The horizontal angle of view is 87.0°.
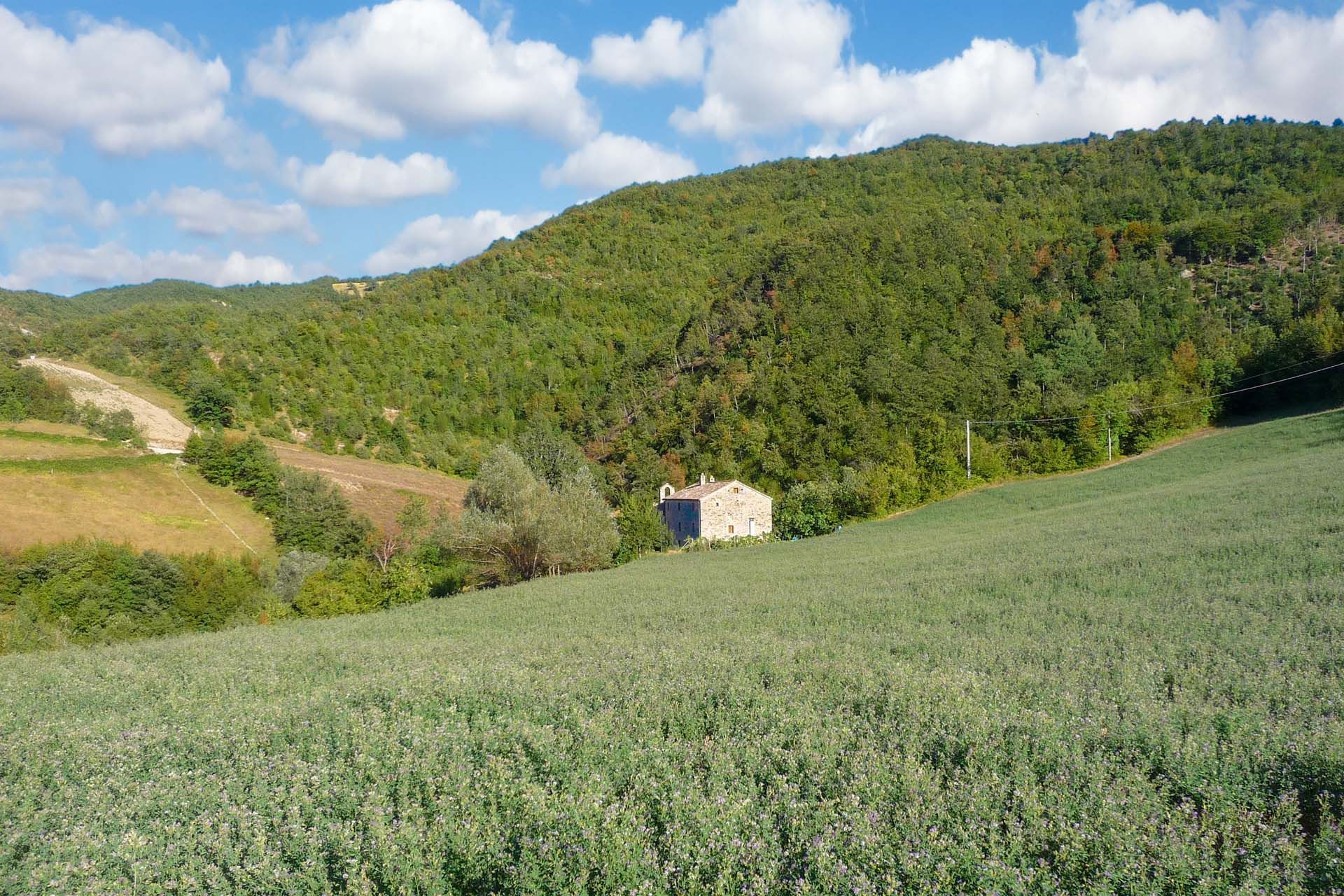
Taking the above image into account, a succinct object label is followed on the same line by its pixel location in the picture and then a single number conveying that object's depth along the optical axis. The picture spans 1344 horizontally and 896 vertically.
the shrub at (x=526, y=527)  39.00
